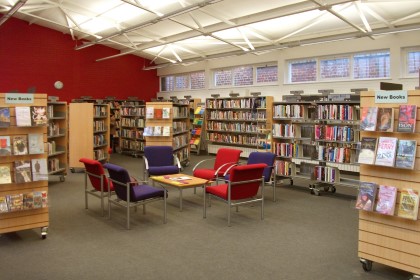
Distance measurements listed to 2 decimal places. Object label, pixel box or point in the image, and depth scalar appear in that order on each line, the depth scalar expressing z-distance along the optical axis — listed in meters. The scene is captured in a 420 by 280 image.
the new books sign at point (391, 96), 3.23
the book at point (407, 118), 3.12
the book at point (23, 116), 4.04
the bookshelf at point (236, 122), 10.95
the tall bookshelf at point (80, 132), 9.05
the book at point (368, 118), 3.34
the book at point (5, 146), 3.97
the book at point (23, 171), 4.07
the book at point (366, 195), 3.30
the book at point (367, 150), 3.32
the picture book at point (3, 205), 4.00
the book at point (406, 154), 3.08
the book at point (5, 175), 3.98
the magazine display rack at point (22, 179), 4.02
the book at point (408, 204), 3.06
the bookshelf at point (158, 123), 8.43
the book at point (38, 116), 4.14
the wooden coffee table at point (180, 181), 5.46
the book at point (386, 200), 3.18
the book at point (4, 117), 3.96
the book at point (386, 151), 3.17
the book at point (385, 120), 3.25
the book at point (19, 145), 4.04
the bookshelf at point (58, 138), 7.61
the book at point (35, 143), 4.14
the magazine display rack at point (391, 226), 3.14
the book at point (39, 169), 4.15
